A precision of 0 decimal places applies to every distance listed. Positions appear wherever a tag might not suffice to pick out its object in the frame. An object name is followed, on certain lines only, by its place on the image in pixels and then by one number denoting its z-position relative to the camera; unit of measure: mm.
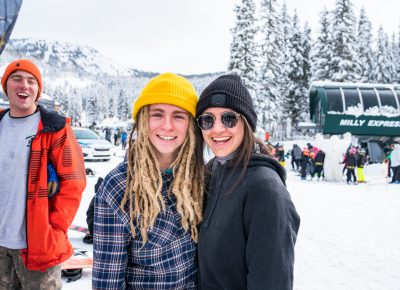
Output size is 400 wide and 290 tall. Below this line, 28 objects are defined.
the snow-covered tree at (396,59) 45203
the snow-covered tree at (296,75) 37781
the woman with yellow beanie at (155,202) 1681
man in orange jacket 2301
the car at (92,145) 17188
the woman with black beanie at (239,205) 1362
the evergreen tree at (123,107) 86312
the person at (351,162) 14937
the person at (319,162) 16047
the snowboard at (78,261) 4046
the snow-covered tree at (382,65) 42531
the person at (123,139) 29302
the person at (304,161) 16547
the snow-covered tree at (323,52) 33812
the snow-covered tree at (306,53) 38875
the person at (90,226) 4797
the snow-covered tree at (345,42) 32219
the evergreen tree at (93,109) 98338
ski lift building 19328
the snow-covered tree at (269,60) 34316
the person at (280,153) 19331
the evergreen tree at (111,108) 104125
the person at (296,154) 19781
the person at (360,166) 15139
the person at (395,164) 15383
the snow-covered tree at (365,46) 41375
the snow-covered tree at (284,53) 37500
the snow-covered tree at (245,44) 30844
